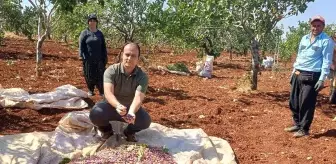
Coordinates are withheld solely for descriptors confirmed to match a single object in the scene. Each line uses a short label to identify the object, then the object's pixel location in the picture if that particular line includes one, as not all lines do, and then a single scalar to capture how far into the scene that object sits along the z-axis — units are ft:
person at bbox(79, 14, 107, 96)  23.72
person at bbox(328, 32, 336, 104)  26.25
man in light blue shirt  16.51
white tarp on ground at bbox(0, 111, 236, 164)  13.24
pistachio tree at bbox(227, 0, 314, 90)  27.84
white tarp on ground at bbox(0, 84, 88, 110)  20.22
